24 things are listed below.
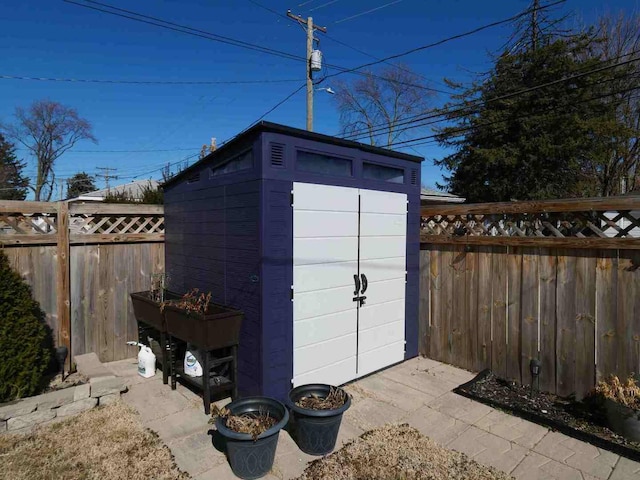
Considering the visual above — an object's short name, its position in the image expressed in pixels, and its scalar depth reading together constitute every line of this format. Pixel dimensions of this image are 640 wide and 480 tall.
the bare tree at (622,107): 12.44
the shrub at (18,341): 3.19
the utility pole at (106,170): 33.62
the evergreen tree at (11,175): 26.92
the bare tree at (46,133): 25.41
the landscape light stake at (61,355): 3.89
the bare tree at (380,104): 15.78
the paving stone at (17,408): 2.98
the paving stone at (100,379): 3.58
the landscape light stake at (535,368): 3.66
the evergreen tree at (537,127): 12.68
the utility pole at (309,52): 10.61
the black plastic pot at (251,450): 2.42
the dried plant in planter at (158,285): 4.36
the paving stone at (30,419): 3.02
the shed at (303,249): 3.32
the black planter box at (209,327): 3.27
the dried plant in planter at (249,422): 2.49
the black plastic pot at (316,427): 2.72
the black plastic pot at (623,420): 2.88
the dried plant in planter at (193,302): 3.59
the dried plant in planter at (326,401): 2.85
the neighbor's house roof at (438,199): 8.98
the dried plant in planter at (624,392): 2.96
